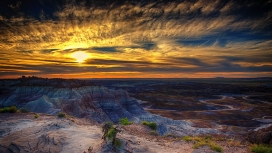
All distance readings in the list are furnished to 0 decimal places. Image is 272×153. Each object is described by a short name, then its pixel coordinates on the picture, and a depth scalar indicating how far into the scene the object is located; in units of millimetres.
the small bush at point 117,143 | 8206
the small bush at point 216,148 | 9031
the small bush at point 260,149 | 8355
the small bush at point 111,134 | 8598
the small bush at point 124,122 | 16848
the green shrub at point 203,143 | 9188
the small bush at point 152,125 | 16508
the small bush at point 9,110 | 18350
